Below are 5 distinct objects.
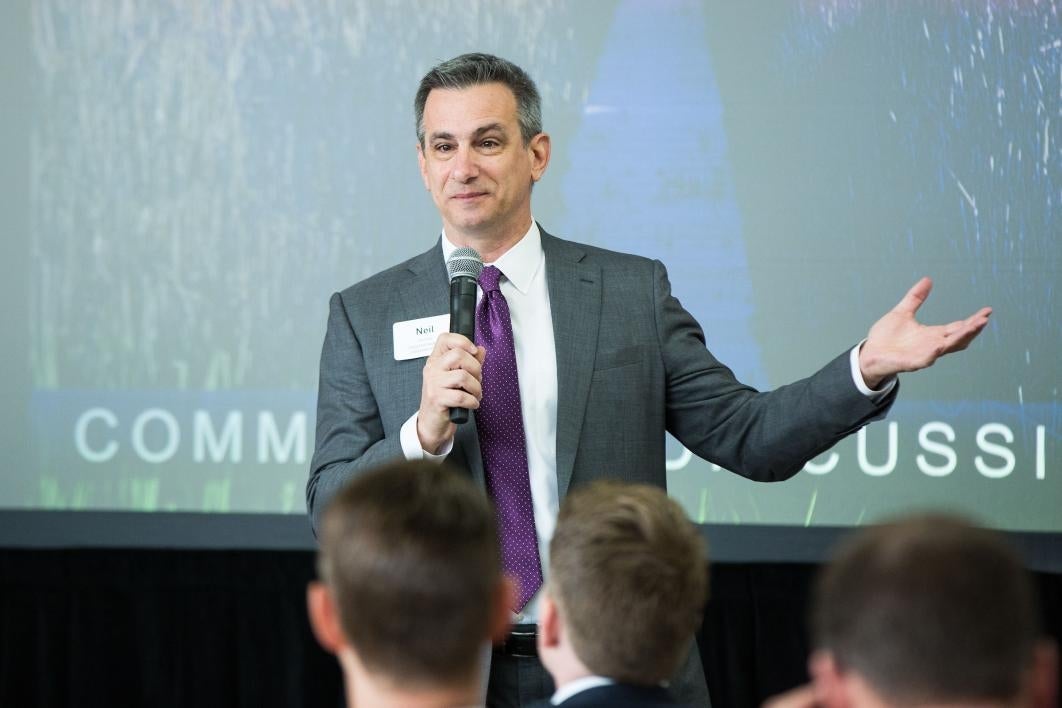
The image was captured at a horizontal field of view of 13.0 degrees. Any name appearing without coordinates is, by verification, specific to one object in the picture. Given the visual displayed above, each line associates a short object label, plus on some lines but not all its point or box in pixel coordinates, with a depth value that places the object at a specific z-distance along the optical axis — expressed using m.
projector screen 7.63
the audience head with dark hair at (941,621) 4.88
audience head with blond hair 5.77
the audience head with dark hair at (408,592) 5.59
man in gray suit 6.34
